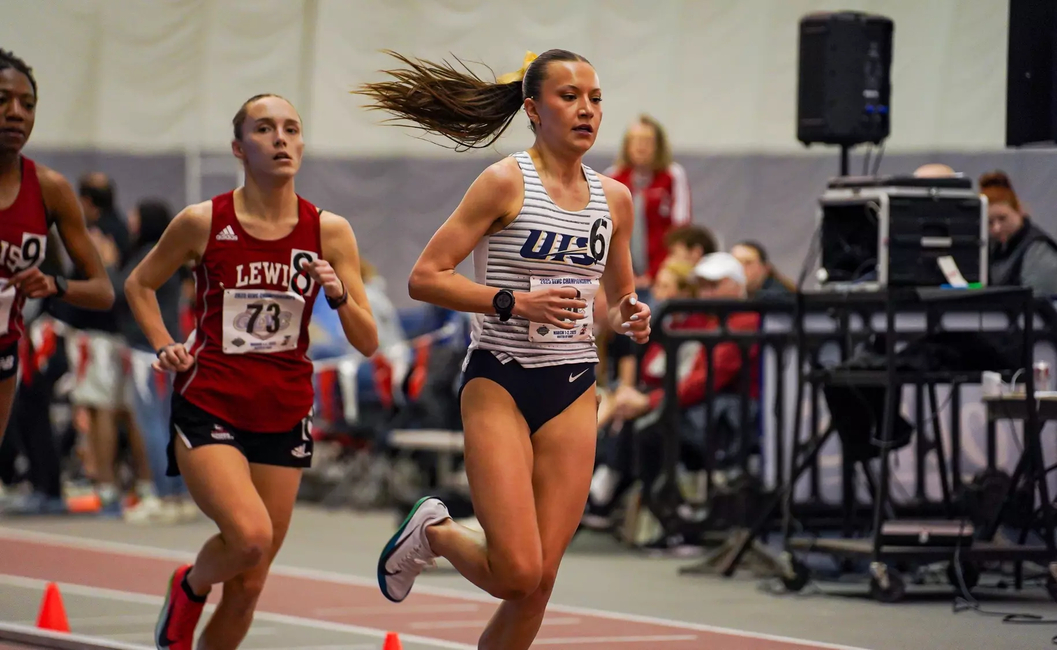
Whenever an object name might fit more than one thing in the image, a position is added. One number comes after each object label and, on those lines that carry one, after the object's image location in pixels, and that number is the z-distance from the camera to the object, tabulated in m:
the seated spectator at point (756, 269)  19.69
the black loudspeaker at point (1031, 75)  14.12
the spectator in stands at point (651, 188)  20.78
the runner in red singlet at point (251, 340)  10.04
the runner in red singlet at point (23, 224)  11.05
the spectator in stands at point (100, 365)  22.06
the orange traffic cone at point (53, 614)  12.09
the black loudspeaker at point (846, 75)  16.03
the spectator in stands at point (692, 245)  19.70
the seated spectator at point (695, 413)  18.02
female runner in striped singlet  8.72
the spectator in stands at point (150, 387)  21.44
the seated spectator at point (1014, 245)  15.49
